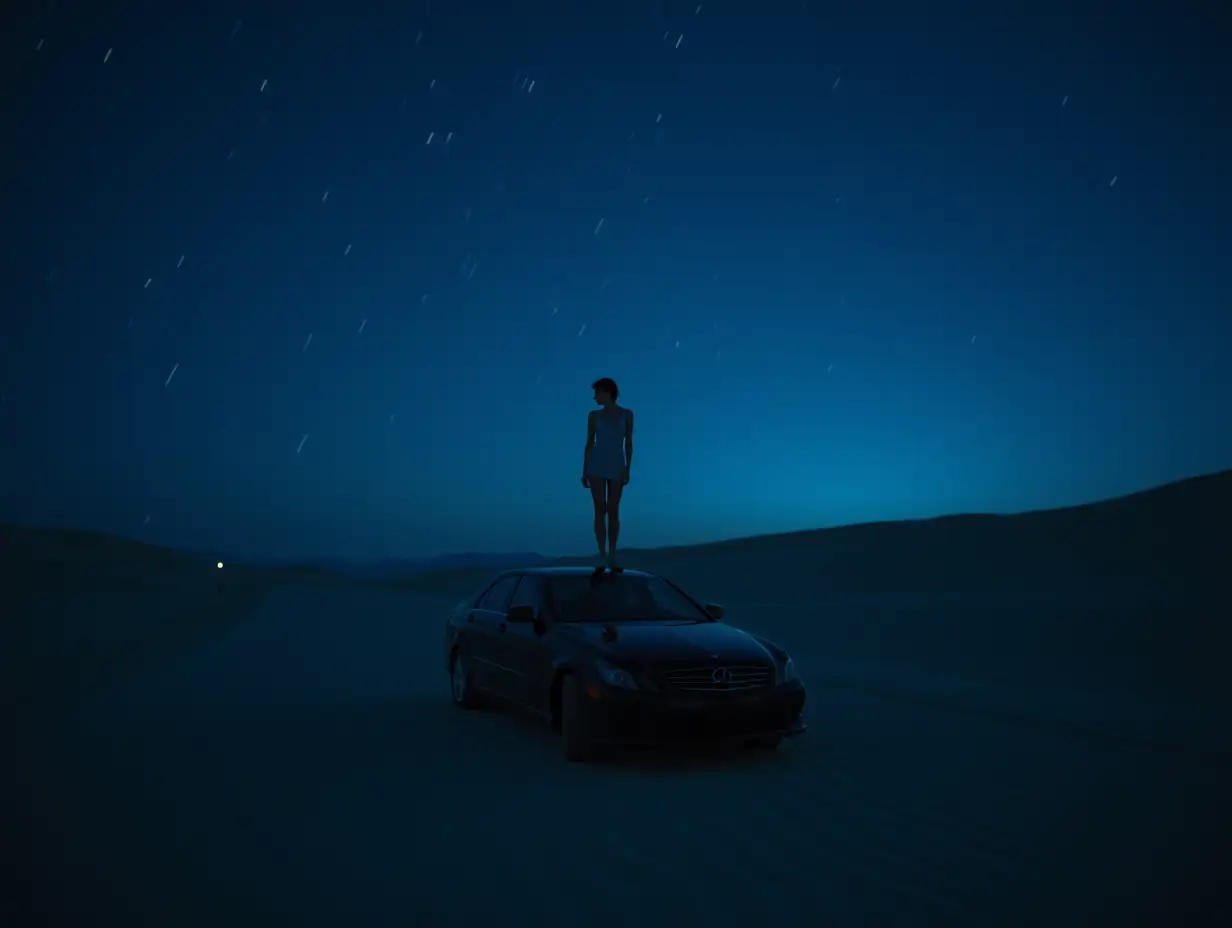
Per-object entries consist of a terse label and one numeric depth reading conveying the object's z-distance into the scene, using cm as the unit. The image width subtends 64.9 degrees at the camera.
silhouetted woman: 1177
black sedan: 638
